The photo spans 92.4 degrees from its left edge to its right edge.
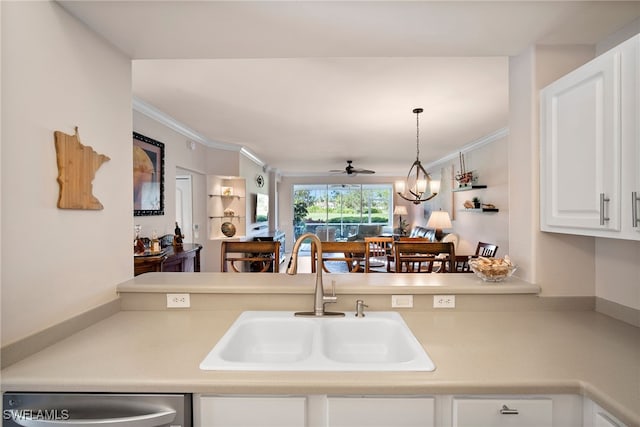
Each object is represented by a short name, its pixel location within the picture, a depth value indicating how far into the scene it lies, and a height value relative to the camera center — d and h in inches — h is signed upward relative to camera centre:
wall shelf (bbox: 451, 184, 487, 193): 192.4 +16.2
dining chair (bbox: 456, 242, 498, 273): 155.6 -22.0
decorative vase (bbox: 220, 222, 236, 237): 200.1 -10.9
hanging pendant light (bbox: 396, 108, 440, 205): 143.7 +16.4
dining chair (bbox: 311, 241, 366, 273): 94.3 -11.3
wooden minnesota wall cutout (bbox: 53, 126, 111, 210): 49.1 +7.0
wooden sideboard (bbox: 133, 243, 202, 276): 106.0 -18.6
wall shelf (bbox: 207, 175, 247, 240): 198.8 +5.3
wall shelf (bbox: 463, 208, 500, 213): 178.6 +1.6
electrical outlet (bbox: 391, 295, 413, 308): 61.8 -17.9
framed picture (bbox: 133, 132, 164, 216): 128.3 +16.4
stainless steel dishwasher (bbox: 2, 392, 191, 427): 37.2 -23.6
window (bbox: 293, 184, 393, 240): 373.7 +9.0
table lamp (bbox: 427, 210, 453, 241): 205.6 -5.8
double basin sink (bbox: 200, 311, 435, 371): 54.4 -23.0
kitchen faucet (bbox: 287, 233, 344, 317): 58.2 -16.5
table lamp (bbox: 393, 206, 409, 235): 343.3 +1.6
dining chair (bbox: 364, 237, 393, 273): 166.9 -21.7
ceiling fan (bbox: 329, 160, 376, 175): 241.7 +32.9
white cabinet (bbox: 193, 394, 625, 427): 37.6 -24.3
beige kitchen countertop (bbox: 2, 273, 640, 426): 37.0 -20.3
